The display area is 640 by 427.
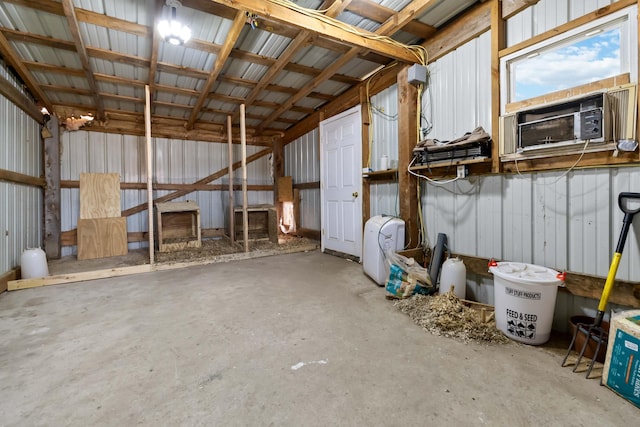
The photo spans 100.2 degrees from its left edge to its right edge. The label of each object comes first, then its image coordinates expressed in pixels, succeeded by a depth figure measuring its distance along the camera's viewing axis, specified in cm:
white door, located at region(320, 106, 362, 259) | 412
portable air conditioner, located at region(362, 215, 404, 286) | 301
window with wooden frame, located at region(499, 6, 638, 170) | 172
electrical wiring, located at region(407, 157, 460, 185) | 275
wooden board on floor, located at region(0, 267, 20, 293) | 282
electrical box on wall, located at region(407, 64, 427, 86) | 300
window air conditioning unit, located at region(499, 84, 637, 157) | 171
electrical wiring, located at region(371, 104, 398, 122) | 350
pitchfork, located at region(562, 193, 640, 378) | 157
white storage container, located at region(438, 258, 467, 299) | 243
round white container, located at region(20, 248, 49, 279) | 314
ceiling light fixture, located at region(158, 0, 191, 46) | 247
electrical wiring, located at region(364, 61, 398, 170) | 389
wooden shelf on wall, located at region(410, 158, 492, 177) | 245
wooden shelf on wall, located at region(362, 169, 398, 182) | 348
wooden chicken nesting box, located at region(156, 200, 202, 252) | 468
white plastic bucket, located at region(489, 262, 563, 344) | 176
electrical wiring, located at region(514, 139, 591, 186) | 182
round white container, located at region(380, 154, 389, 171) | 354
